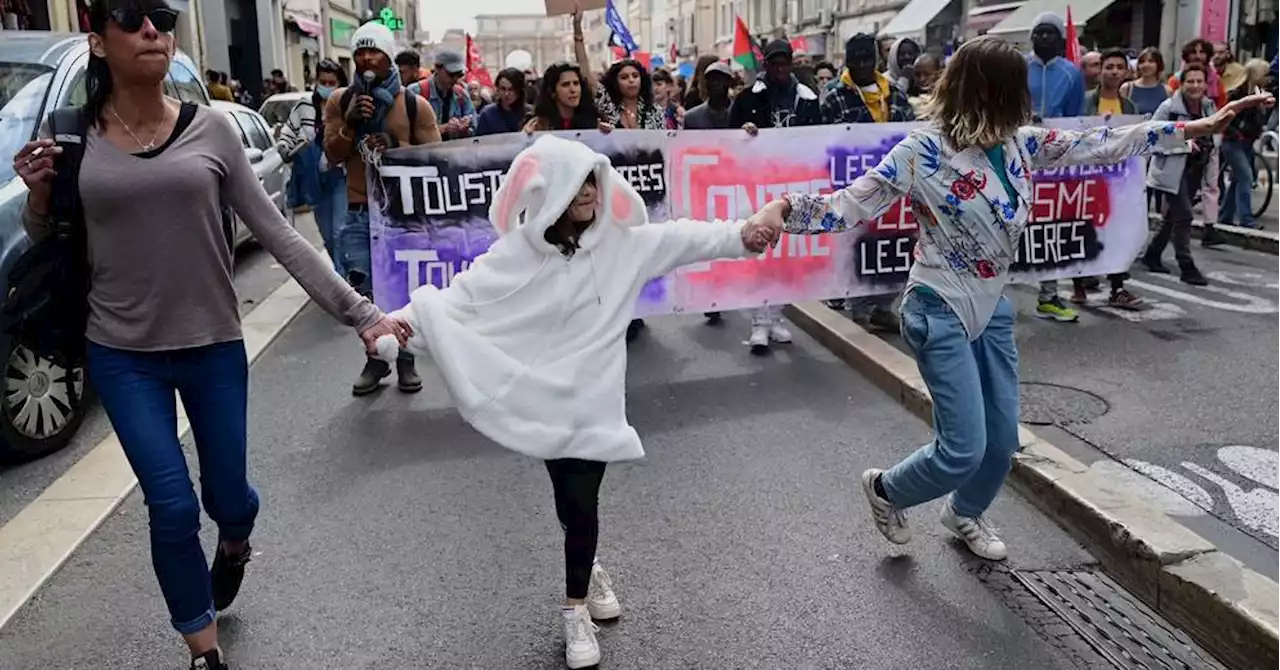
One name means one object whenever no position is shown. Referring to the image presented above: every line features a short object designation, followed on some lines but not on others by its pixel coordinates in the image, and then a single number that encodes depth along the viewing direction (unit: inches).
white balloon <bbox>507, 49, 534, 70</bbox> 476.3
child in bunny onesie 128.3
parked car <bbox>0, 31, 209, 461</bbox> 209.6
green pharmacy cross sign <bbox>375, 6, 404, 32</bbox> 612.7
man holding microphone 254.4
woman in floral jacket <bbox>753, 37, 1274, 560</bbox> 148.8
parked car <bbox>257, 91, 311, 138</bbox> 693.9
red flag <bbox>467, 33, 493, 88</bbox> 722.0
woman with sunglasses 117.6
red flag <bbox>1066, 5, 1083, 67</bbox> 395.5
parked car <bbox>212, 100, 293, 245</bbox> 424.8
